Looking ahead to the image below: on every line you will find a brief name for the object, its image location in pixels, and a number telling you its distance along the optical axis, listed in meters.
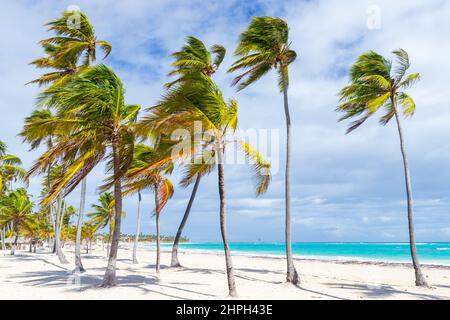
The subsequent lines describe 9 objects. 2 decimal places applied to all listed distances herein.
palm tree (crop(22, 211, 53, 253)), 40.76
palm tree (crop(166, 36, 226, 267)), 20.14
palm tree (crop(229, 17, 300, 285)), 14.48
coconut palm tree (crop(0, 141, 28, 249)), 32.78
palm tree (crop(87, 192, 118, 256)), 38.88
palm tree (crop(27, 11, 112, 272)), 17.66
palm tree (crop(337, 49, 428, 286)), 14.17
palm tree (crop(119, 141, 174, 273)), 11.07
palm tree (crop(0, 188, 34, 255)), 38.03
